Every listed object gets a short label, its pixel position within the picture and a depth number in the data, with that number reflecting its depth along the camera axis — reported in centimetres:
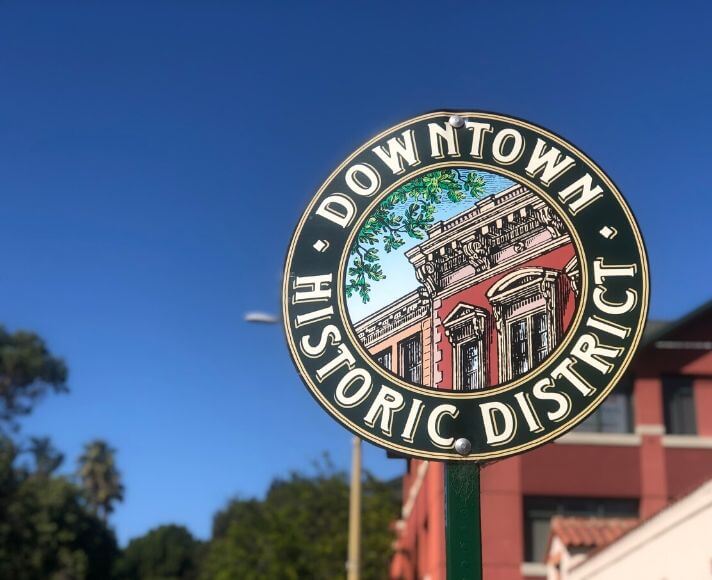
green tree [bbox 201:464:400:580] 3447
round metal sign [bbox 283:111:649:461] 298
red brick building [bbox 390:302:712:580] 2317
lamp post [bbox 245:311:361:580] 1870
